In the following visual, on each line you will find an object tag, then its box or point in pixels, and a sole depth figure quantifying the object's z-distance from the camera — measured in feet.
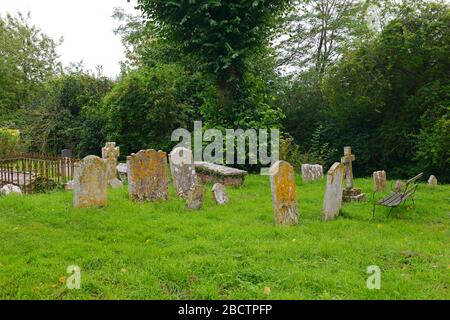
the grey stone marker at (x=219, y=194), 30.72
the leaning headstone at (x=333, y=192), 25.67
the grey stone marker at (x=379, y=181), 36.60
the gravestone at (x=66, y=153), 58.23
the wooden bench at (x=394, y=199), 26.55
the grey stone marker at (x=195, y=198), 28.25
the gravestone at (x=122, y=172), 43.57
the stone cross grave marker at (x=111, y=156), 39.84
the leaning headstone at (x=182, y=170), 33.45
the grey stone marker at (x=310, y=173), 42.01
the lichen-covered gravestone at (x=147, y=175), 29.71
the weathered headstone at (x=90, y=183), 26.37
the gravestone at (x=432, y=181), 42.18
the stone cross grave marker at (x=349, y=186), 32.04
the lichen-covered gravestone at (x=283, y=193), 24.27
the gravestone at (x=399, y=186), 32.43
